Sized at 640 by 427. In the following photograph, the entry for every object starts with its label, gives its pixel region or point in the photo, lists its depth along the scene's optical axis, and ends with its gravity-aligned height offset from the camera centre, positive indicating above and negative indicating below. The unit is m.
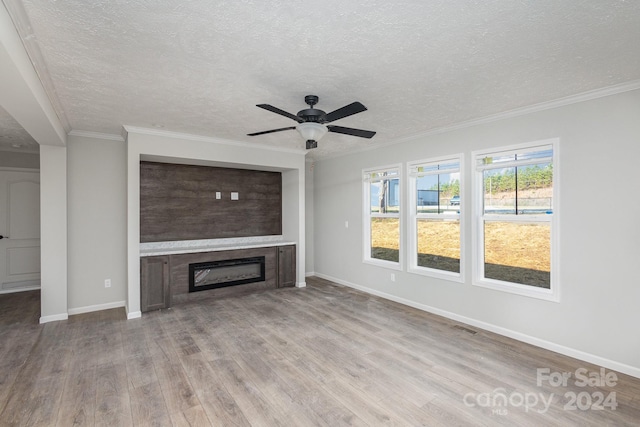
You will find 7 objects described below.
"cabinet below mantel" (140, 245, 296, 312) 4.45 -1.00
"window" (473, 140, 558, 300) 3.36 -0.09
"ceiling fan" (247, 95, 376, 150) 2.79 +0.84
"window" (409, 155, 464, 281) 4.26 -0.08
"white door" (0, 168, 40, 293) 5.37 -0.27
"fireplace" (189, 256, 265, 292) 4.93 -1.03
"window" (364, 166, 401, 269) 5.14 -0.07
